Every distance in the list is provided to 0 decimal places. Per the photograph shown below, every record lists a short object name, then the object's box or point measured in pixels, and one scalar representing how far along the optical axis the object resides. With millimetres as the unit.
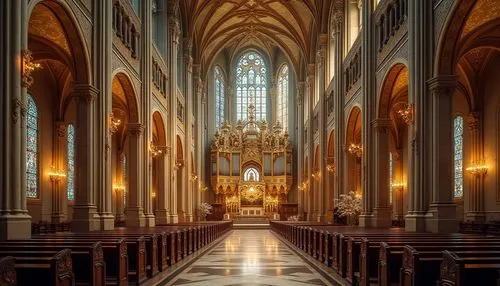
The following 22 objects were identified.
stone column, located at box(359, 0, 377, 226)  23562
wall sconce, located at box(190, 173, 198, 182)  44412
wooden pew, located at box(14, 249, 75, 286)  6434
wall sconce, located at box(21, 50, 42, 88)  11852
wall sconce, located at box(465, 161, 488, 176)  23641
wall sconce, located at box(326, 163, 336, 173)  33719
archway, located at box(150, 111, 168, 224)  29922
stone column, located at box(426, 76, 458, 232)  15766
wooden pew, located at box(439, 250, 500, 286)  5742
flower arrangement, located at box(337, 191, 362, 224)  26231
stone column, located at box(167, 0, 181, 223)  32406
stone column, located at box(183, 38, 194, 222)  39438
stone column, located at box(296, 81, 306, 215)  48038
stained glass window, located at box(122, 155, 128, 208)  36844
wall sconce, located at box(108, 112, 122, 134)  18703
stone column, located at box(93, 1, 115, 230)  17969
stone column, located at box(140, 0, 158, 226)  25047
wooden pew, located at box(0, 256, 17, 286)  5041
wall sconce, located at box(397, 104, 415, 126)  17125
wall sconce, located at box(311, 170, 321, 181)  37772
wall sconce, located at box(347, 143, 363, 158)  26016
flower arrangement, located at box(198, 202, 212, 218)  46519
